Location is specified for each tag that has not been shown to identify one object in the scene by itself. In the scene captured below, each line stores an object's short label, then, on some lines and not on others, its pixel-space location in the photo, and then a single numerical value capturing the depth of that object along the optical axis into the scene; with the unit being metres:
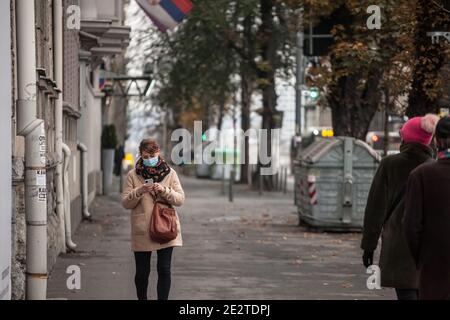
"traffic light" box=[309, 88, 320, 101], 34.58
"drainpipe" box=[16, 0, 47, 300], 10.73
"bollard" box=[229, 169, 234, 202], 35.28
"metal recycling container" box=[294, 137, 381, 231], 22.55
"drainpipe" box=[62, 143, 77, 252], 17.16
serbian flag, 24.09
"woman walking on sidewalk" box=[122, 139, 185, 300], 10.69
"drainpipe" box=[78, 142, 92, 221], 23.31
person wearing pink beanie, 8.14
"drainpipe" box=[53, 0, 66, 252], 16.28
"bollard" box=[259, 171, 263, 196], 40.68
